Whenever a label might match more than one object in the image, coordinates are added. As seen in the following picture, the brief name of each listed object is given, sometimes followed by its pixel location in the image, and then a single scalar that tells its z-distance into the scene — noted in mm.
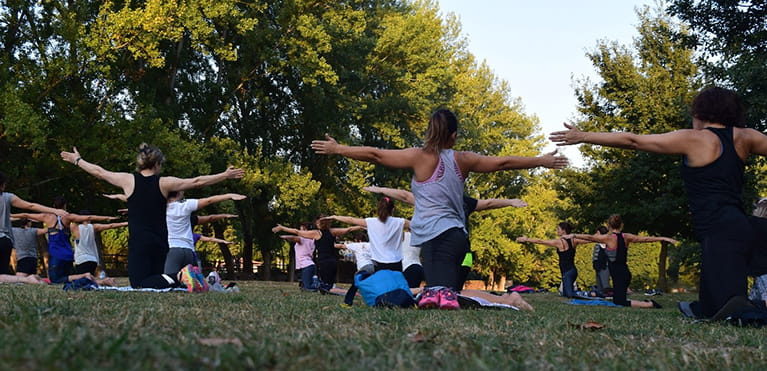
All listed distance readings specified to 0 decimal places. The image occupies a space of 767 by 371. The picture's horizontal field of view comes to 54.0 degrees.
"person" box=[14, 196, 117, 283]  17266
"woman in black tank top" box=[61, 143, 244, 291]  10000
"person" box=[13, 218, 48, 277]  17234
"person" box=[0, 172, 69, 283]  13188
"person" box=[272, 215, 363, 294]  17234
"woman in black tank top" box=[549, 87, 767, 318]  6457
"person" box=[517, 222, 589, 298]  19188
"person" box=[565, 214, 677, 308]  15648
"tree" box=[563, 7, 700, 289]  30641
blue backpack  7941
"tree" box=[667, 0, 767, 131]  18312
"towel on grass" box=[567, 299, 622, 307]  15457
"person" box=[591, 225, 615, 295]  20969
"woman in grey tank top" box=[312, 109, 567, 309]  7637
